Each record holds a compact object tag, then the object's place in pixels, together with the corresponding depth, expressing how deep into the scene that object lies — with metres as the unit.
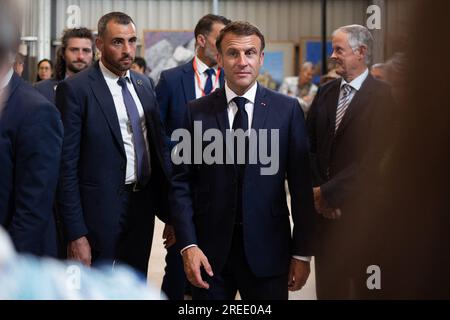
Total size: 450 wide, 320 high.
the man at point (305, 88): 7.96
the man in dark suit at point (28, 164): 3.28
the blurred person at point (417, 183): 1.26
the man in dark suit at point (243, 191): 3.78
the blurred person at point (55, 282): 1.28
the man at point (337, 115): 4.03
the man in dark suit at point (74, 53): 4.95
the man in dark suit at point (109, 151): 4.15
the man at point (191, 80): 4.83
